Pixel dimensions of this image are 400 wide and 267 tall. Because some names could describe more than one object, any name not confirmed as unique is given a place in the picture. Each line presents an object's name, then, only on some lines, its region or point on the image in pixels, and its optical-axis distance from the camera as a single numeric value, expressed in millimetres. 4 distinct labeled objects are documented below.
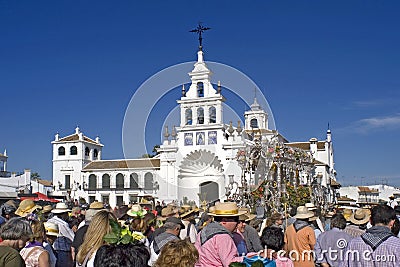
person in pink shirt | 4523
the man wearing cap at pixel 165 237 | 5586
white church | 34969
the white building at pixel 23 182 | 41319
